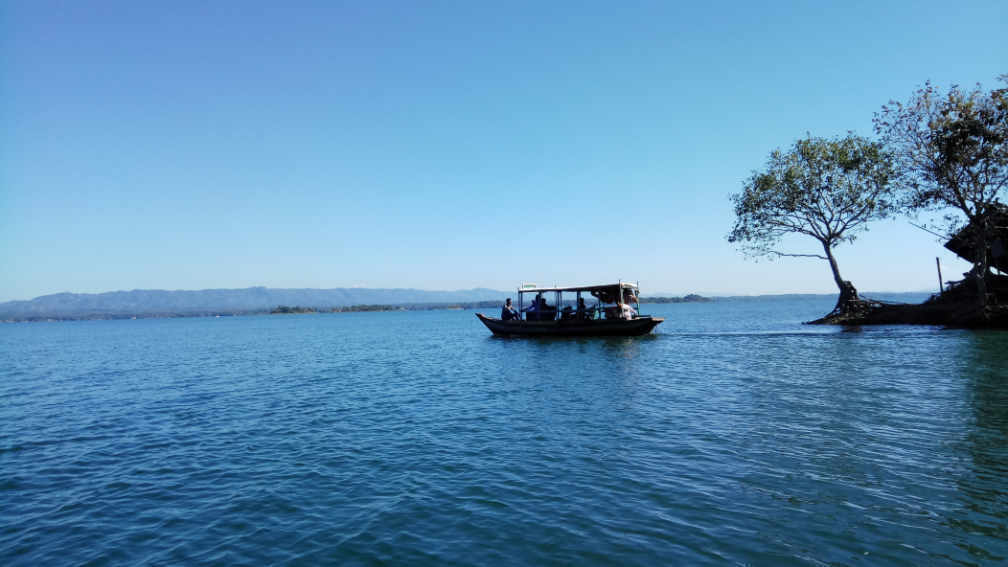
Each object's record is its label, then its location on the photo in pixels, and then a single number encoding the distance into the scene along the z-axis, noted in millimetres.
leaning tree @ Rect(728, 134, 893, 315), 41594
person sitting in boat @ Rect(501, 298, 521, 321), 44847
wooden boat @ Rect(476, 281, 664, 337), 39031
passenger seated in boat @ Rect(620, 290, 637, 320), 39119
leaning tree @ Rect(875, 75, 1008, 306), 30688
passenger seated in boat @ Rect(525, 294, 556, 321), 42312
